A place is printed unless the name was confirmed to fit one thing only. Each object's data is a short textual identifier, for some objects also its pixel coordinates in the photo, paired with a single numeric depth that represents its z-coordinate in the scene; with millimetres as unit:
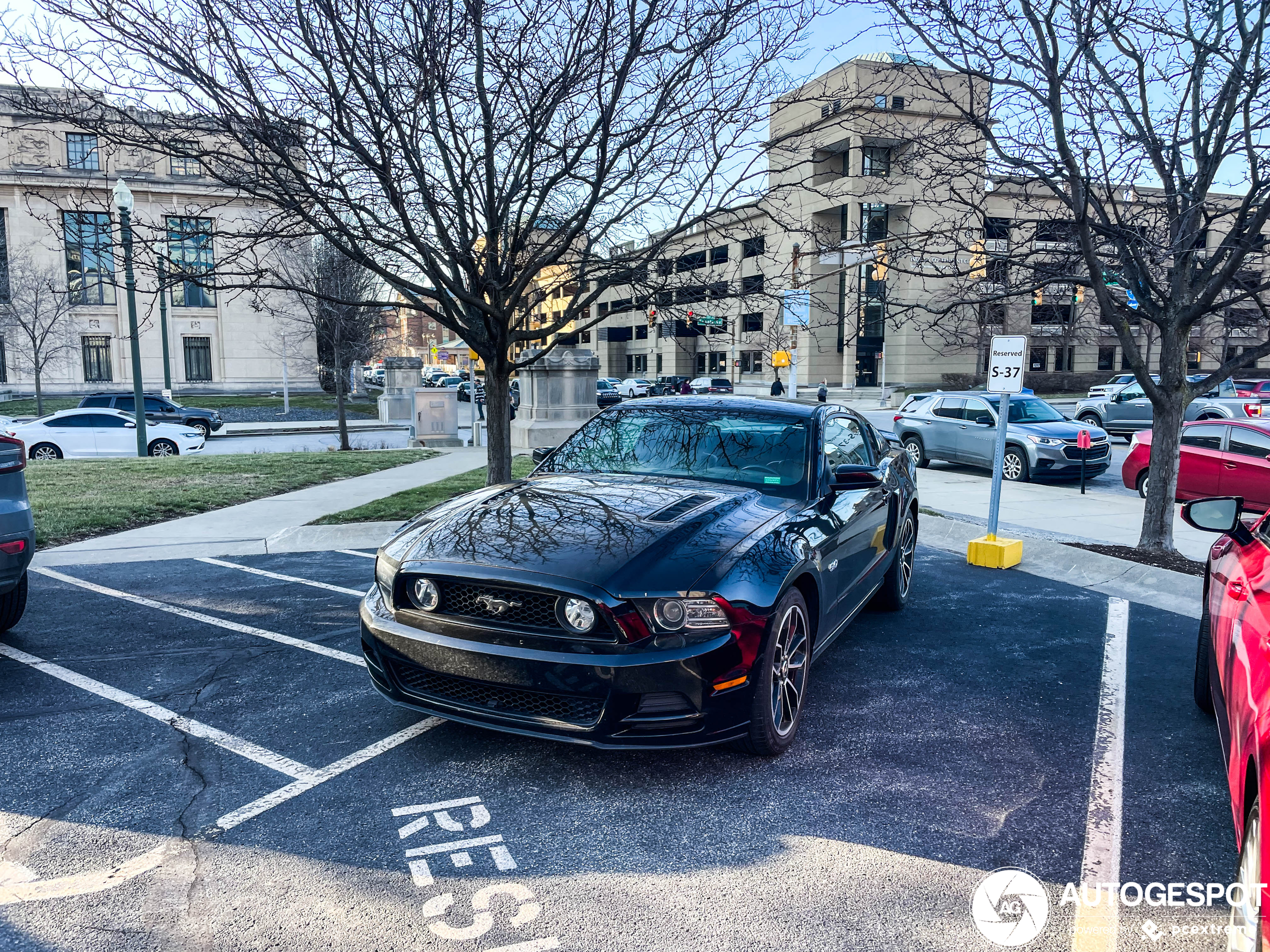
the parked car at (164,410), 26781
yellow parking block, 8117
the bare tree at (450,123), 6973
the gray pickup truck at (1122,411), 23828
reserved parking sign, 7855
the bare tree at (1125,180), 7340
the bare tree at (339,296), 24125
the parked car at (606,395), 39375
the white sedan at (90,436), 20047
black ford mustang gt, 3514
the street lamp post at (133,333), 14242
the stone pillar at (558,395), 21297
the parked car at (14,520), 4922
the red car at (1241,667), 2227
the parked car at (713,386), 51844
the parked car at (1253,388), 27219
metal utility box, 23172
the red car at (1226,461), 11773
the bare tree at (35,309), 34531
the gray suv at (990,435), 15383
